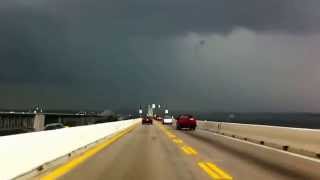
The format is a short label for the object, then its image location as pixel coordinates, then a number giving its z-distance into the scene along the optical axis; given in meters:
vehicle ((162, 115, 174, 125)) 59.13
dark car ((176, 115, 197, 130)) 37.76
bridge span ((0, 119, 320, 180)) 9.02
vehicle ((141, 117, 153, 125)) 58.56
